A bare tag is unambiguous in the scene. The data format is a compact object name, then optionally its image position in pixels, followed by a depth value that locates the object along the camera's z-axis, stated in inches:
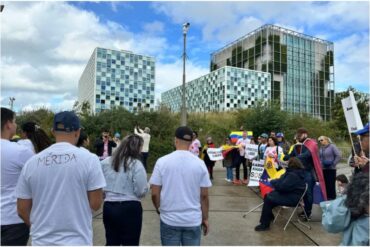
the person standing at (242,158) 434.6
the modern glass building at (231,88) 2684.5
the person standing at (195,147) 417.8
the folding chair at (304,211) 234.0
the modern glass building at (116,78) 2465.6
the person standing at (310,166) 255.4
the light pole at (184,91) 586.7
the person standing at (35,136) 156.9
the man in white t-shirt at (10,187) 111.1
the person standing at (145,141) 430.9
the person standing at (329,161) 299.3
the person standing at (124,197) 138.1
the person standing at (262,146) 421.7
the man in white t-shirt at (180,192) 124.6
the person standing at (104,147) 354.0
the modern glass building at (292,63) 2573.8
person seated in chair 232.5
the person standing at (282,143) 374.3
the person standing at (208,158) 467.8
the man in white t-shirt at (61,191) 90.7
